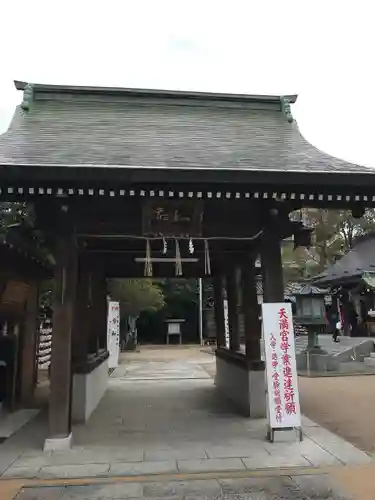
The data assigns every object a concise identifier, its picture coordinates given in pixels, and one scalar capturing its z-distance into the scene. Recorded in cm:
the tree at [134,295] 2083
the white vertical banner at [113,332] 1757
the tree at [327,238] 3262
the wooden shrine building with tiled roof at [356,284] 2039
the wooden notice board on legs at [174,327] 3294
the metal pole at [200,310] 3291
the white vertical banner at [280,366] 609
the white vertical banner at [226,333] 1169
